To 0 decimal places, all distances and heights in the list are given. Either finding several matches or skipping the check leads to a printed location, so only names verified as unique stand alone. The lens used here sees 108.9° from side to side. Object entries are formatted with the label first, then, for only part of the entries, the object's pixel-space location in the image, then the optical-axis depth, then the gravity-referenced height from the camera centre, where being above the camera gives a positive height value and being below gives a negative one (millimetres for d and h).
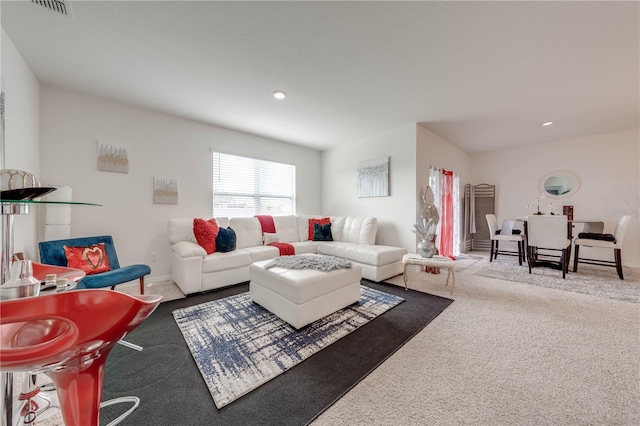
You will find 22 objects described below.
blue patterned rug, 1477 -1038
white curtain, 4344 +336
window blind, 4051 +517
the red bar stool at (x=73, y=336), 591 -370
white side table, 2857 -616
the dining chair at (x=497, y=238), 4332 -470
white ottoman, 2025 -758
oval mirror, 4754 +636
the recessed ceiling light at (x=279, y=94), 2789 +1486
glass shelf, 710 +34
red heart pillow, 2334 -483
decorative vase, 3059 -476
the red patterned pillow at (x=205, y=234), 3183 -298
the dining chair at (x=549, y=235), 3445 -331
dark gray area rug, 1213 -1064
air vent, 1602 +1489
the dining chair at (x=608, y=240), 3430 -418
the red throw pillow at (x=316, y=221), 4543 -177
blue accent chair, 2119 -593
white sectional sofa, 2881 -561
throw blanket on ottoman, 2332 -530
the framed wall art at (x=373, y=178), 4195 +682
